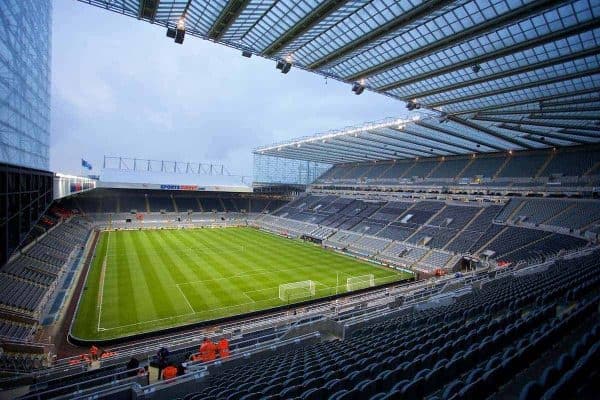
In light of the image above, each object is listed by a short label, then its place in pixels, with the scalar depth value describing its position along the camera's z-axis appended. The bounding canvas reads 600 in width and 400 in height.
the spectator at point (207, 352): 11.39
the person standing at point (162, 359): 11.38
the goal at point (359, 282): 28.10
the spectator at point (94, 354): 14.79
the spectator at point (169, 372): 10.13
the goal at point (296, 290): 25.70
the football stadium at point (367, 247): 7.72
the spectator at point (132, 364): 11.65
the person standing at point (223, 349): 11.45
